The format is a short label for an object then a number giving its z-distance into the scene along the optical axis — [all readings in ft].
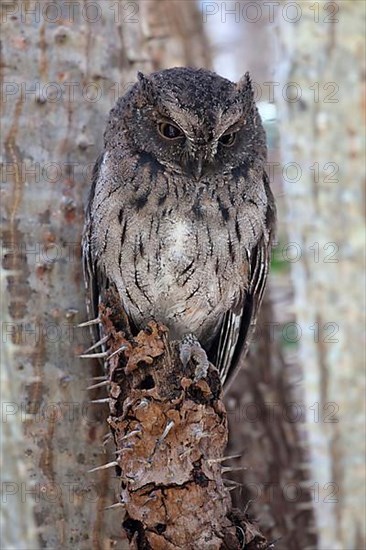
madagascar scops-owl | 20.95
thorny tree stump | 18.08
